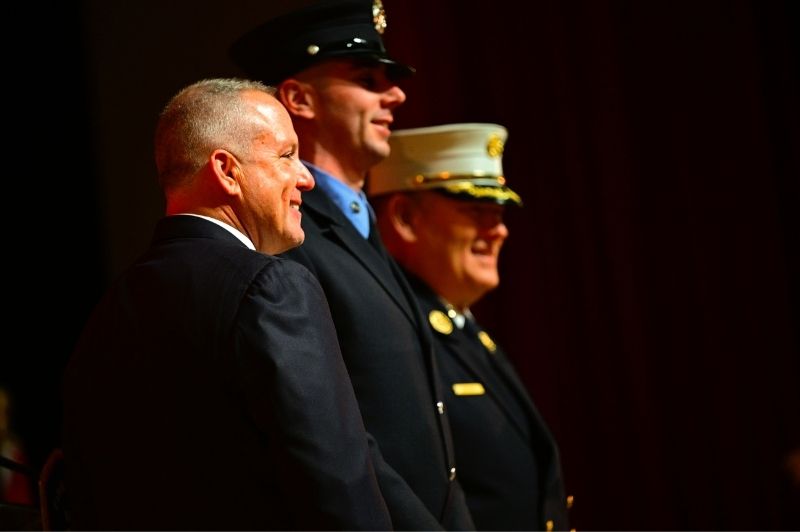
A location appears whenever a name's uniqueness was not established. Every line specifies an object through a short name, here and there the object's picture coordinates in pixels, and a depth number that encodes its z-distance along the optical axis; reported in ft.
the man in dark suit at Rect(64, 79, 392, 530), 15.68
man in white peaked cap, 18.68
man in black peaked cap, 17.32
